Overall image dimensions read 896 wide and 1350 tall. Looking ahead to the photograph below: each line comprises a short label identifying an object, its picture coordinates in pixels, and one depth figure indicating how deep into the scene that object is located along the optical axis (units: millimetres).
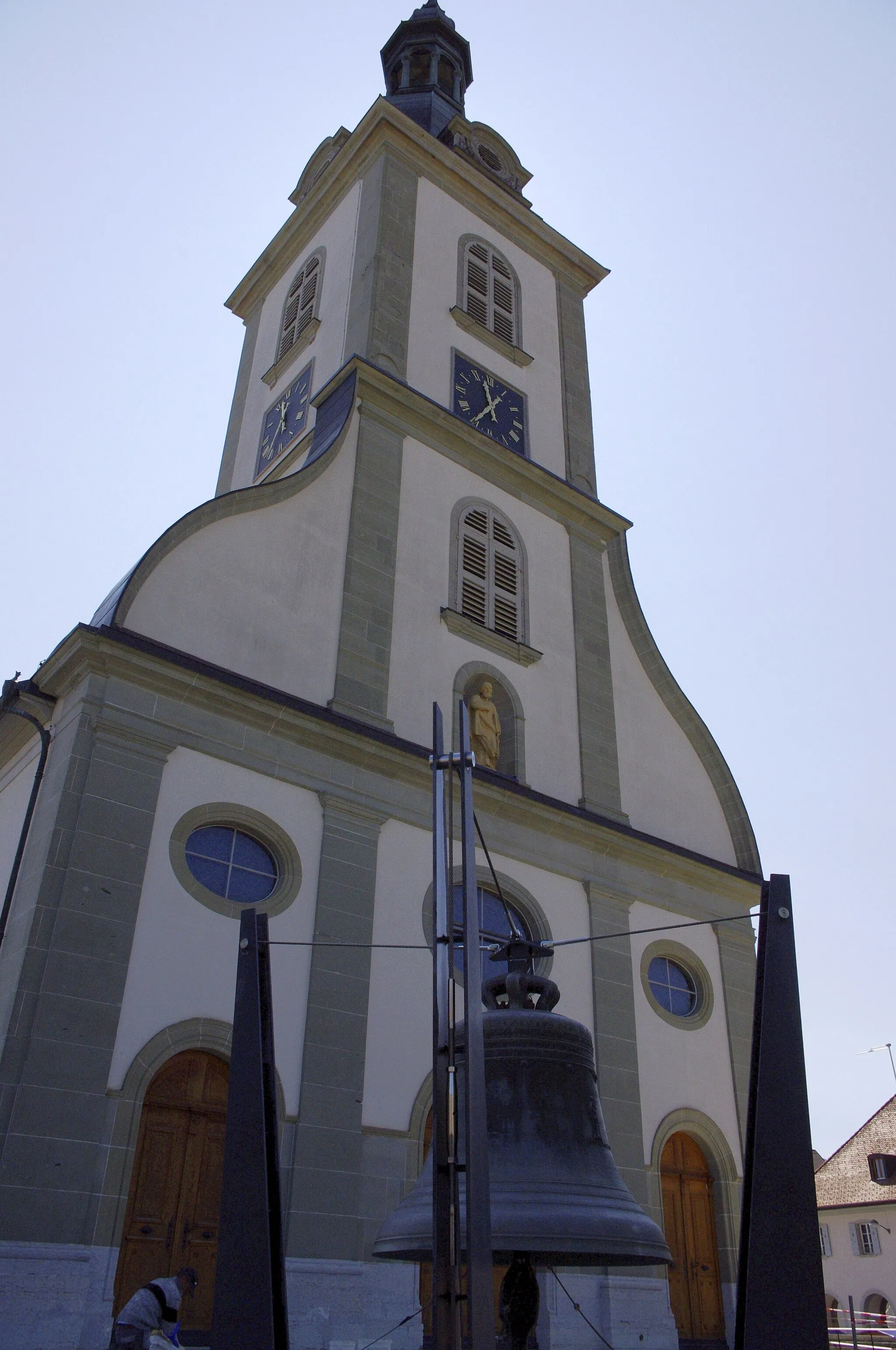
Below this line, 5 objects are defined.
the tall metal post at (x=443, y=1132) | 4465
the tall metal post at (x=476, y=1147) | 4234
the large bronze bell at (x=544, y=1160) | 5500
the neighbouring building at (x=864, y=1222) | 34625
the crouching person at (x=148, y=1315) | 9031
